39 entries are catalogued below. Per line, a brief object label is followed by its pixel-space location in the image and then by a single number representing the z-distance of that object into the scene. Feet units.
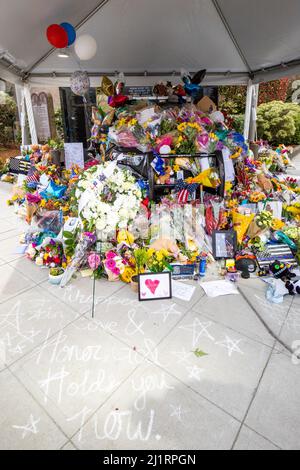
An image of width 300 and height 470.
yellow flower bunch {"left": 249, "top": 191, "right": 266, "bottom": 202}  11.94
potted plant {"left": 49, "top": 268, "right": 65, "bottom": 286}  9.23
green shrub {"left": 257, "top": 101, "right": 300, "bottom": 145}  33.42
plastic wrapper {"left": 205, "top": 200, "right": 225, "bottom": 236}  10.66
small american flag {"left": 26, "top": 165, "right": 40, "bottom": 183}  15.37
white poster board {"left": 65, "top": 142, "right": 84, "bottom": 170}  17.49
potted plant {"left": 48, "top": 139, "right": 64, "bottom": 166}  18.55
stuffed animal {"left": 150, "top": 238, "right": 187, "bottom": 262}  9.77
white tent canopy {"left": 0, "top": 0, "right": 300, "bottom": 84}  11.13
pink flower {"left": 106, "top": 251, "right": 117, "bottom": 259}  9.54
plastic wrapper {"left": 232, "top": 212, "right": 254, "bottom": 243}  10.57
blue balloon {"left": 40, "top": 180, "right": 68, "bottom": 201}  13.28
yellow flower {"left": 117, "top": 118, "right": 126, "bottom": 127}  12.04
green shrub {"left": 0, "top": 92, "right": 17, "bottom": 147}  36.17
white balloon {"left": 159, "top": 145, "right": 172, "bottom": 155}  11.02
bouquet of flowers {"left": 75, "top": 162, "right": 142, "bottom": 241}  7.75
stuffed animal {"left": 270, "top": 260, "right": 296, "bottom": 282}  9.26
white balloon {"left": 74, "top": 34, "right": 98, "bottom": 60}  12.58
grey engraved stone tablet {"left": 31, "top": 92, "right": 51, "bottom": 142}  30.37
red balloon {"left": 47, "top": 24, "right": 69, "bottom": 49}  11.28
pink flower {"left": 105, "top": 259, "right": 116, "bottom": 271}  9.31
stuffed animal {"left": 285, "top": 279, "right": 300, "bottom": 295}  8.53
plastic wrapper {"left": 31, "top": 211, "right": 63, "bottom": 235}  11.85
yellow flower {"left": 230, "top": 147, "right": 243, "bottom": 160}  12.37
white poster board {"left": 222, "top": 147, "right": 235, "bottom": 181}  11.33
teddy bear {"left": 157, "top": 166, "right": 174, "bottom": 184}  11.02
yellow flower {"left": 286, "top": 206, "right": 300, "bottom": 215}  12.02
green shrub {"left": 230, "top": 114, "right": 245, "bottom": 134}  31.98
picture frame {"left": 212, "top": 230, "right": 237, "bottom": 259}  10.24
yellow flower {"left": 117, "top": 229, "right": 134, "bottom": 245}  9.73
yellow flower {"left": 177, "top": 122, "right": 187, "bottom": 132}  11.27
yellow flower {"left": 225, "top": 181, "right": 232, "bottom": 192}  11.35
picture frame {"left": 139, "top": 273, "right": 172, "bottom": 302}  8.26
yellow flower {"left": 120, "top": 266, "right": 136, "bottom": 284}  9.25
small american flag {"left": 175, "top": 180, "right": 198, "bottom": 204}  10.72
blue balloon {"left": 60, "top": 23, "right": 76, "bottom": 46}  11.74
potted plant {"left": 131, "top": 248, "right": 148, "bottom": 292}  8.76
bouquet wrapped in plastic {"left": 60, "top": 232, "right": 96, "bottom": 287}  9.24
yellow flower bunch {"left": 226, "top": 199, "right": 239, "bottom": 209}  11.45
